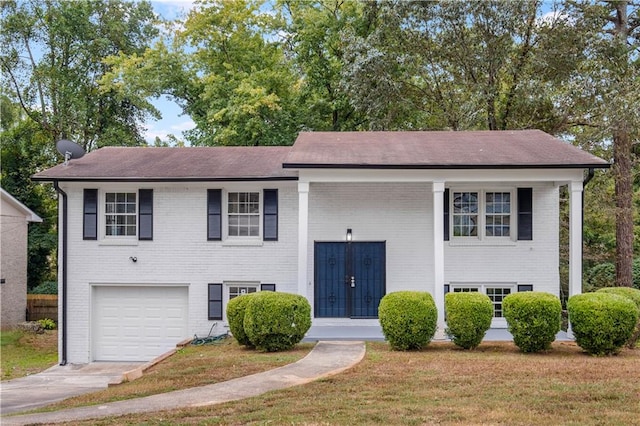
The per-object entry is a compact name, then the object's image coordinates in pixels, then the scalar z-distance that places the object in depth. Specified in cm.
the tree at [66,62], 2638
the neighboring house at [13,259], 2008
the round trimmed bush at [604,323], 991
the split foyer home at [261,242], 1371
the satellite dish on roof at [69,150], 1474
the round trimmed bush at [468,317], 1037
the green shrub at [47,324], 2011
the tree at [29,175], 2444
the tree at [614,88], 1898
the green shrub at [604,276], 2019
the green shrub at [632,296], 1070
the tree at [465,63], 2008
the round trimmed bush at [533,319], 1010
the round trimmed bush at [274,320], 1052
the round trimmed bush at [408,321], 1031
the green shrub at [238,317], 1115
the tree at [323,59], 2289
